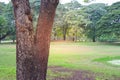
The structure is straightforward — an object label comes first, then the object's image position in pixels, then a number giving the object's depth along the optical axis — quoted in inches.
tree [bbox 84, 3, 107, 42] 899.2
